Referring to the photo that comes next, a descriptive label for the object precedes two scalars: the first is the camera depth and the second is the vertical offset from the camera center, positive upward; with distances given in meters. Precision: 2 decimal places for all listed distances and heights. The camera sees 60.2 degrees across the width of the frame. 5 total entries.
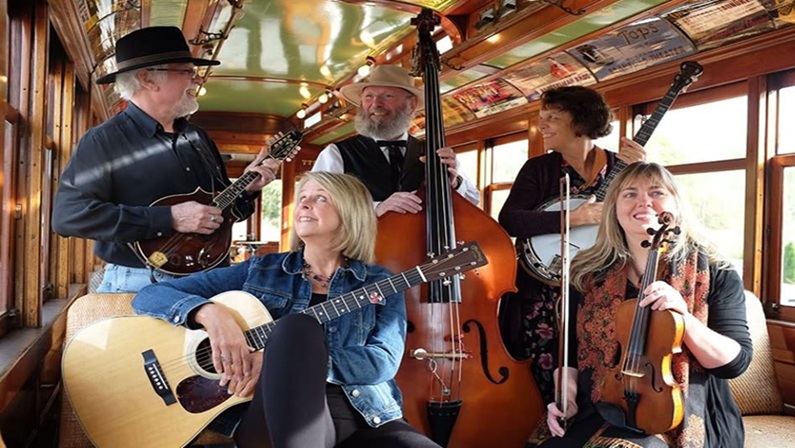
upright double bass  2.25 -0.43
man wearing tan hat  2.79 +0.32
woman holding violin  1.72 -0.26
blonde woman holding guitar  1.61 -0.29
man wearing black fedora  2.14 +0.17
